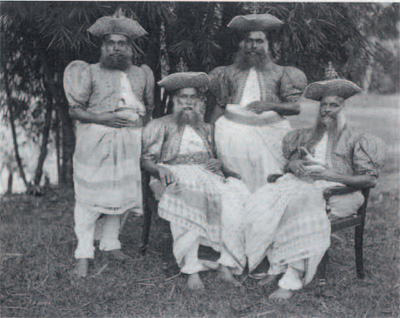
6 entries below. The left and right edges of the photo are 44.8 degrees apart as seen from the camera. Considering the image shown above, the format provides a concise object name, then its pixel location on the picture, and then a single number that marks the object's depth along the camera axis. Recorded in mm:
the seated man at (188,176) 3861
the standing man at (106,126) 4117
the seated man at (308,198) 3650
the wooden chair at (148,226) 4066
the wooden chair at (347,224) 3738
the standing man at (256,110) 4266
